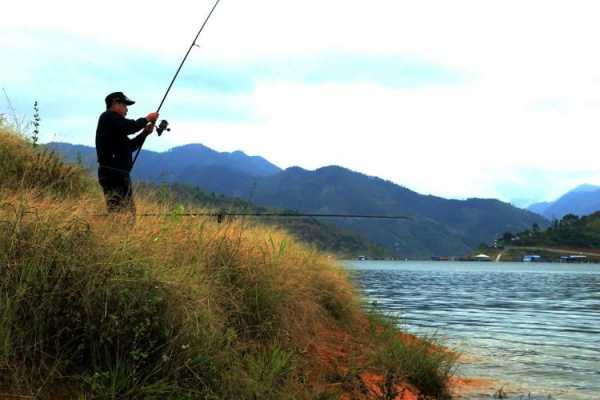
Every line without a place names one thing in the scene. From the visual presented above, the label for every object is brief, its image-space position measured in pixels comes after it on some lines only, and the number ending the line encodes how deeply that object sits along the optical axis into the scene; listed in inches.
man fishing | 326.6
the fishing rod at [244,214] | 319.0
